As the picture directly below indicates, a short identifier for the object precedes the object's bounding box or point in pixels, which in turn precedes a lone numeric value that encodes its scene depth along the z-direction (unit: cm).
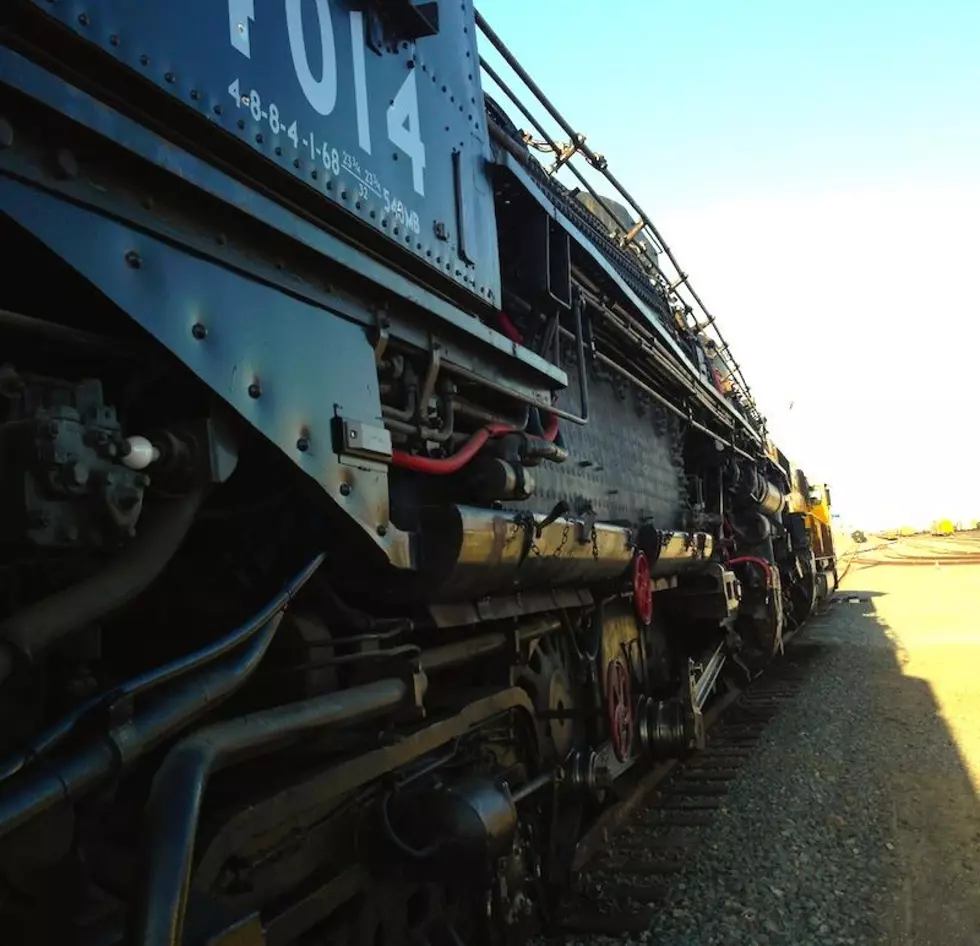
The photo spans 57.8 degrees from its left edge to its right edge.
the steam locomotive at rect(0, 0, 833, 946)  158
